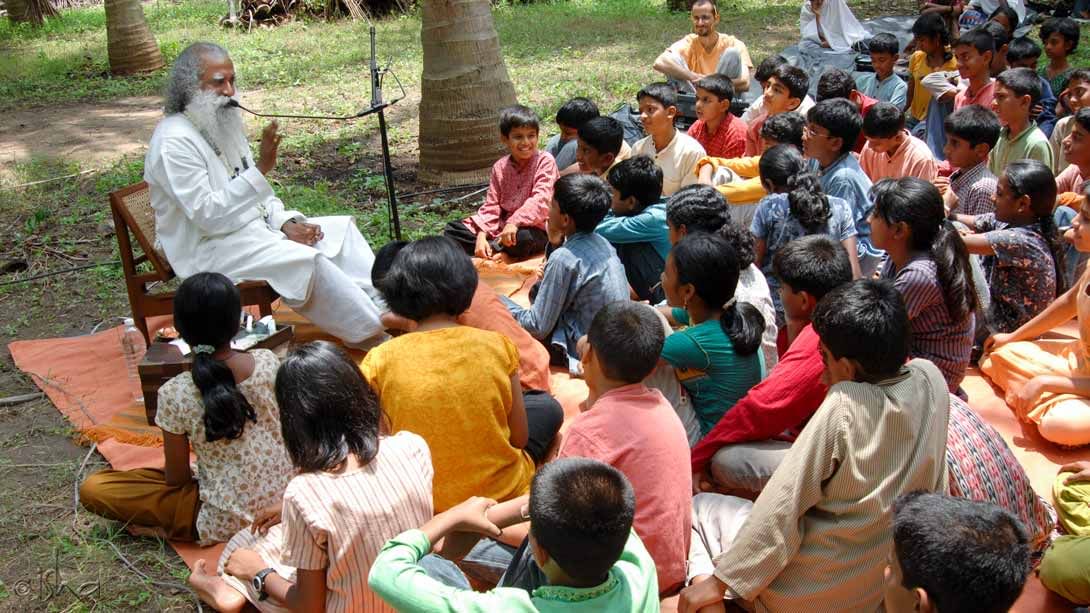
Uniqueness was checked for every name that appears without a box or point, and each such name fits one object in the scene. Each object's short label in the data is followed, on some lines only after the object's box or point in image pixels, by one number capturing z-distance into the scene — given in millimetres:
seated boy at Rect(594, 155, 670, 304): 4945
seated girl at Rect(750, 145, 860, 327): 4559
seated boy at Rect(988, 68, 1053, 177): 5629
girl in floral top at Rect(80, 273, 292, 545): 3299
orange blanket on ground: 3777
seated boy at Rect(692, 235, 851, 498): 3299
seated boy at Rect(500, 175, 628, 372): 4477
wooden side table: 4176
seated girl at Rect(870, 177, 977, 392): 3779
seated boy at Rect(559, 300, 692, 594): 2818
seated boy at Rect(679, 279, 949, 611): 2570
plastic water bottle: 4812
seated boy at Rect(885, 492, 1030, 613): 1970
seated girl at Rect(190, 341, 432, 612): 2531
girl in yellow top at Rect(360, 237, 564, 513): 3111
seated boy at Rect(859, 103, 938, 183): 5586
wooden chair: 4887
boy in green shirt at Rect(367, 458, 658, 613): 2053
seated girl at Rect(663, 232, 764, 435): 3561
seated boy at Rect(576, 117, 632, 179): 5839
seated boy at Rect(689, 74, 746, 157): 6402
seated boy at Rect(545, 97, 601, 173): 6336
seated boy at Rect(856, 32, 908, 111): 7676
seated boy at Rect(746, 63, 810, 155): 6414
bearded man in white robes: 4875
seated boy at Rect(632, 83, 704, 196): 6059
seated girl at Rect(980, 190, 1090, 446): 3787
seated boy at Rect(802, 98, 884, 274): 5156
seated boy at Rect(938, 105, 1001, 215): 5121
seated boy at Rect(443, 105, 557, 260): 6148
